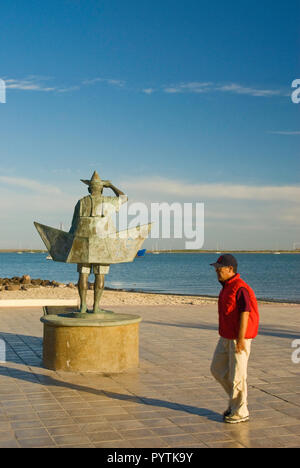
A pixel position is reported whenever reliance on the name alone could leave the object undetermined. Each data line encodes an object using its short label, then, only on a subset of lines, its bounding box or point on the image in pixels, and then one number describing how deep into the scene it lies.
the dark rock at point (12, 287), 28.44
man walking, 5.03
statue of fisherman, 7.77
